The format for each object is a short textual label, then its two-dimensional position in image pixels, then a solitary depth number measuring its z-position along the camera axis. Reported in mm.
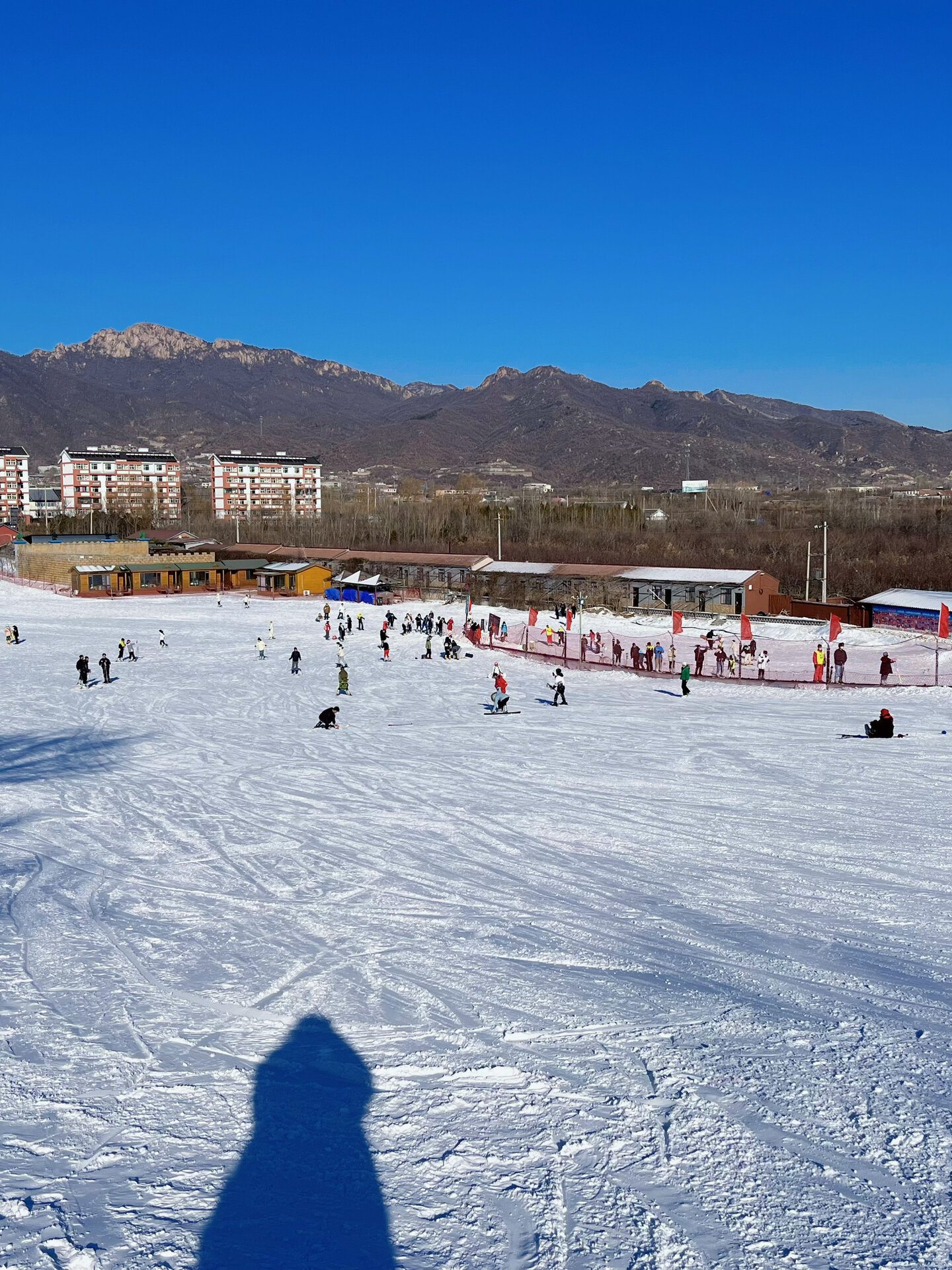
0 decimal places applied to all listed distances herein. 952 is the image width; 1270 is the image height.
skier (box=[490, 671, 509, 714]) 21906
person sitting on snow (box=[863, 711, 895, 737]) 18141
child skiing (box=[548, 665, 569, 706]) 23203
